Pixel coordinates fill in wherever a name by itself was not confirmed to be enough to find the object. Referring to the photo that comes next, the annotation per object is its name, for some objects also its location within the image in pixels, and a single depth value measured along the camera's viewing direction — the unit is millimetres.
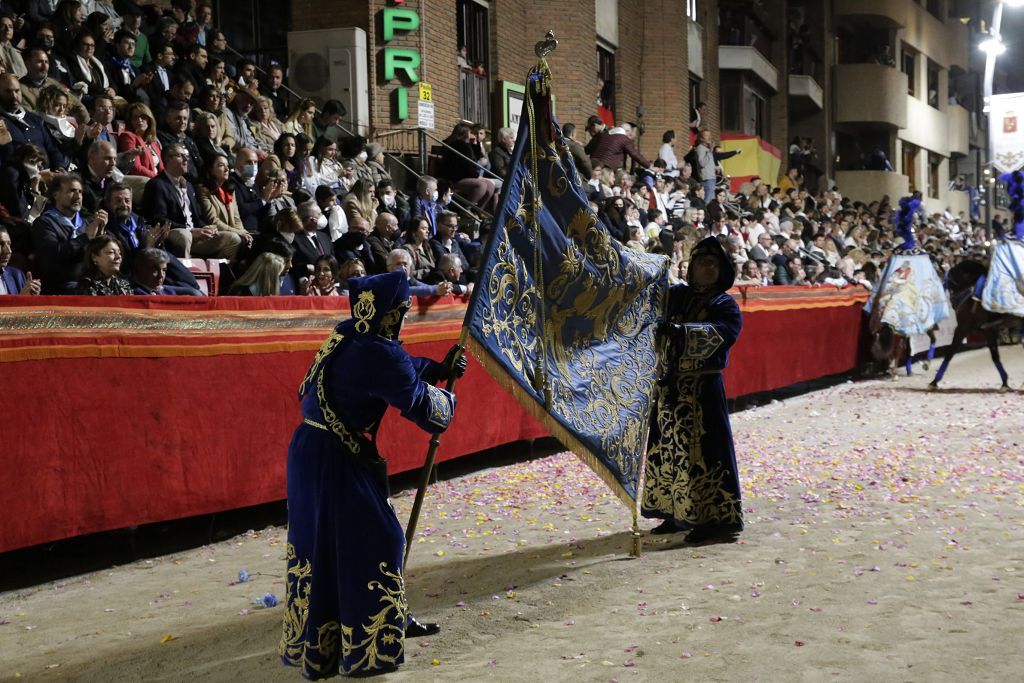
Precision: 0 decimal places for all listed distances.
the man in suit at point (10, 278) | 6836
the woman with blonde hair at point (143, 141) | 9859
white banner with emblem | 21656
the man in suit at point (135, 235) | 7941
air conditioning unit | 16830
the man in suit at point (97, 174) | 8562
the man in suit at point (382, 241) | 10328
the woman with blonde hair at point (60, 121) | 9150
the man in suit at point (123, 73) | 11031
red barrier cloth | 5797
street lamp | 20922
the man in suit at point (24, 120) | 8812
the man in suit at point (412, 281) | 8672
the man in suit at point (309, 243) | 9734
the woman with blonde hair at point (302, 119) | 13328
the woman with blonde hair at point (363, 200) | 11445
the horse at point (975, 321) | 15367
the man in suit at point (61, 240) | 7344
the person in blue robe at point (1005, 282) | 15117
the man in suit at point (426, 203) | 12508
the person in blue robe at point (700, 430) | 6824
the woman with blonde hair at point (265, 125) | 12641
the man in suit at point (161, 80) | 11234
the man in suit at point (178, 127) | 10461
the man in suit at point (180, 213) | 9055
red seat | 8805
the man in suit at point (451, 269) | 10688
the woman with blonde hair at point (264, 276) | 8812
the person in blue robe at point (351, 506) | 4383
